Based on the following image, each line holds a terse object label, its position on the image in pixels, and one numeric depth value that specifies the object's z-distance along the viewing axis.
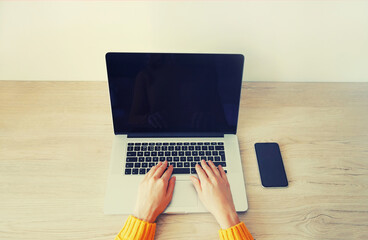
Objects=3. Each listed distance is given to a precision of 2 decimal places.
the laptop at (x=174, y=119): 0.75
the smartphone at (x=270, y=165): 0.80
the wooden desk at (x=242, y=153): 0.73
